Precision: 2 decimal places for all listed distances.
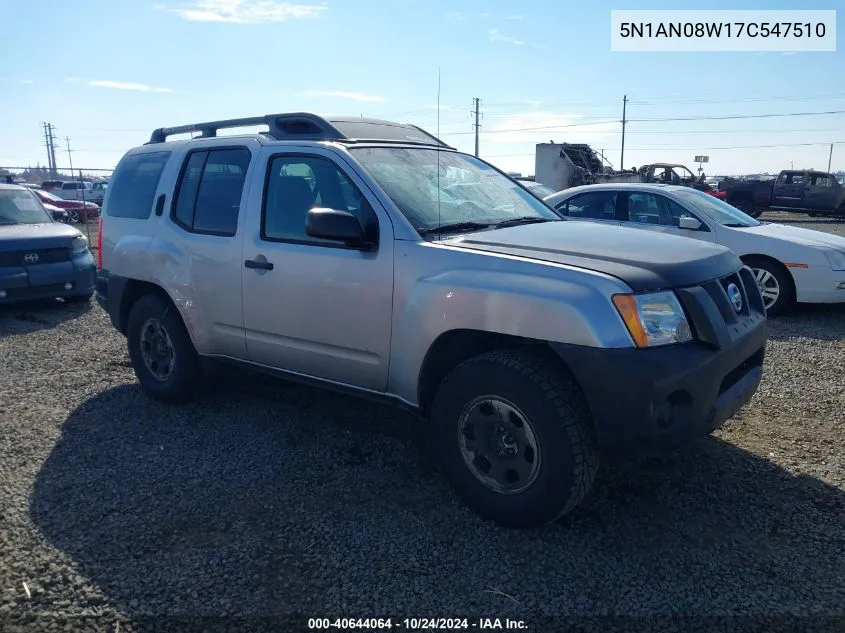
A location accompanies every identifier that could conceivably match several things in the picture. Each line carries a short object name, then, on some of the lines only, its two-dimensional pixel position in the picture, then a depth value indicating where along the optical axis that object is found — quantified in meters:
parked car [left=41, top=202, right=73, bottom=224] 18.70
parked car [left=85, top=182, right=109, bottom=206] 31.12
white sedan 7.72
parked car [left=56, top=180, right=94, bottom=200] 31.16
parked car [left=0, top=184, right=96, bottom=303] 8.38
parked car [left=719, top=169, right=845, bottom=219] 23.84
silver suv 2.99
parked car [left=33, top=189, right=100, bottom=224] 23.92
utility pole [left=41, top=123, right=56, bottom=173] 66.00
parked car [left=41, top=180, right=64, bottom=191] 32.03
